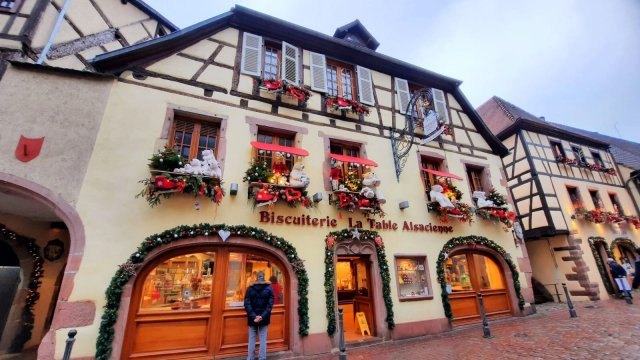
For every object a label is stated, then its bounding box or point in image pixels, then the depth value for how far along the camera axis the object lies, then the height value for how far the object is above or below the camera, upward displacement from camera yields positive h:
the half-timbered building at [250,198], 5.27 +1.89
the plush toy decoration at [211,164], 6.04 +2.47
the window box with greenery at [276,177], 6.40 +2.41
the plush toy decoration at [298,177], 6.71 +2.43
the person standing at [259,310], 5.24 -0.41
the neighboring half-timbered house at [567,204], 12.30 +3.28
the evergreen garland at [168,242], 4.77 +0.41
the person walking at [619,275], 10.46 +0.02
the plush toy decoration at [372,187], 7.36 +2.41
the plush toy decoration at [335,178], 7.48 +2.67
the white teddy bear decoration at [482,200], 9.35 +2.48
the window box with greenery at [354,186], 7.27 +2.43
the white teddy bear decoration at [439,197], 8.37 +2.34
